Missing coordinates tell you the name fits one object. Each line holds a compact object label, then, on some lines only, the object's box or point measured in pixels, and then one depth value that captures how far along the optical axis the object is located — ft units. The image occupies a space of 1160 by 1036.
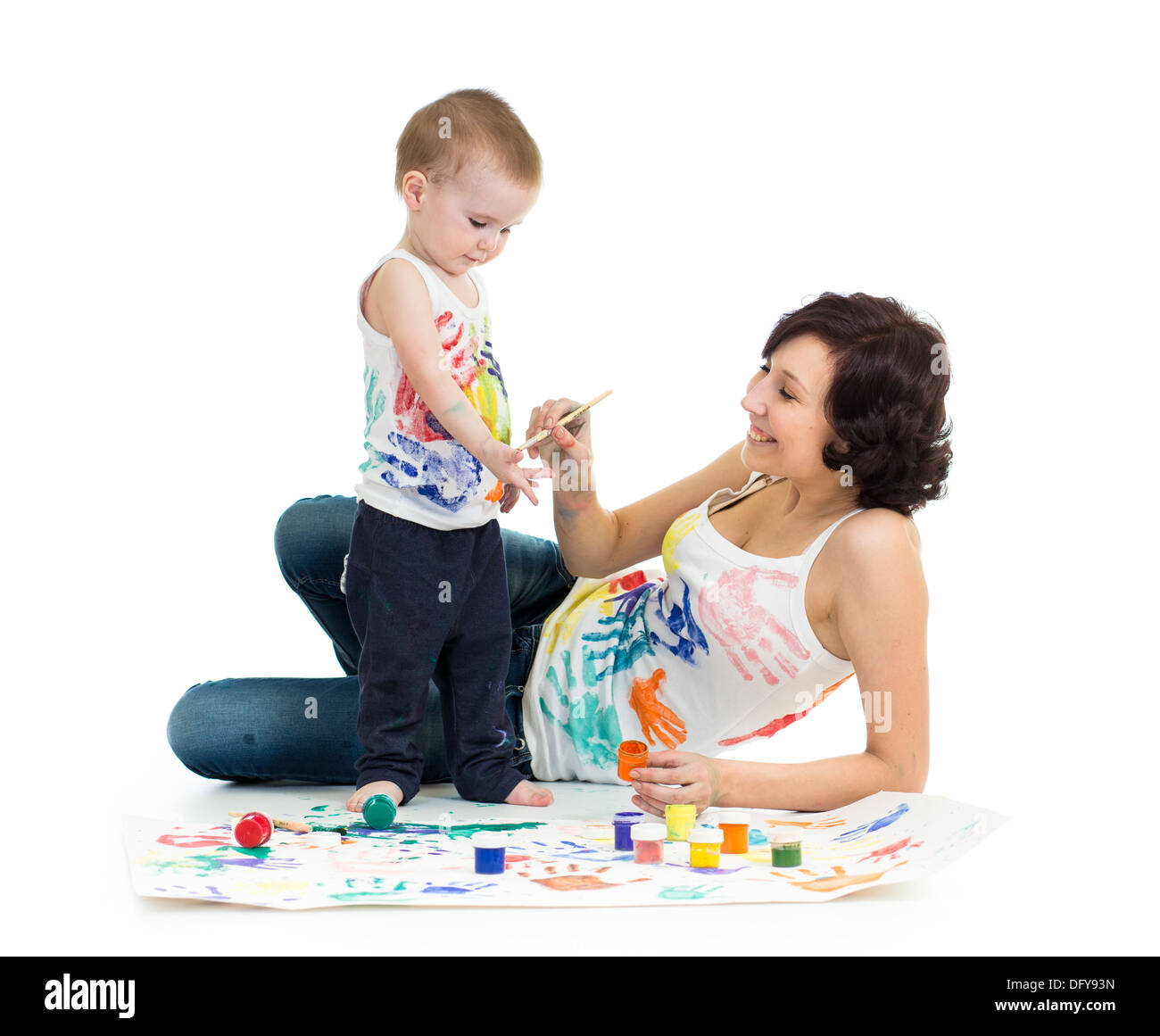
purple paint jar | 5.82
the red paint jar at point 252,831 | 5.65
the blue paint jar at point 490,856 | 5.39
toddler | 6.24
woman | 6.15
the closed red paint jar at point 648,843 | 5.57
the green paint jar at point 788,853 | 5.52
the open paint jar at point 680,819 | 5.90
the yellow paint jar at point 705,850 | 5.50
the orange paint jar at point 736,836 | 5.78
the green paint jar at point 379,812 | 6.09
